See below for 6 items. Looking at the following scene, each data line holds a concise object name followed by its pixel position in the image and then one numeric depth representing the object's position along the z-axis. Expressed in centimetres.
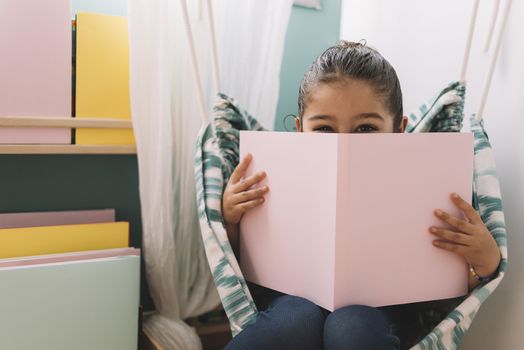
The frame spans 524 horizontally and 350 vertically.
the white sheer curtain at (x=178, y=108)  89
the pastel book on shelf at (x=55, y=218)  86
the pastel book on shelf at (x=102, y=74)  87
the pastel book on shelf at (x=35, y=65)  81
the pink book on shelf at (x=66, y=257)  76
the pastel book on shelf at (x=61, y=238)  80
